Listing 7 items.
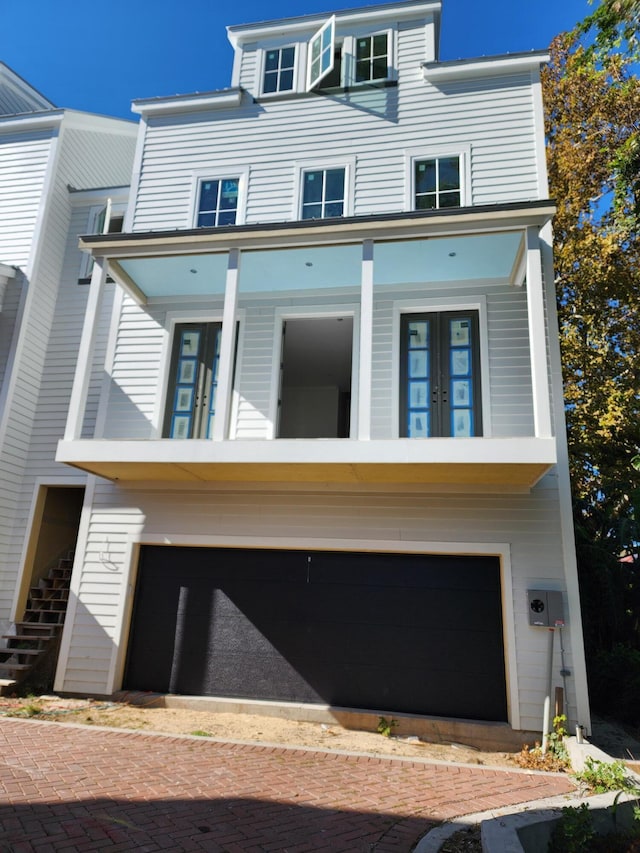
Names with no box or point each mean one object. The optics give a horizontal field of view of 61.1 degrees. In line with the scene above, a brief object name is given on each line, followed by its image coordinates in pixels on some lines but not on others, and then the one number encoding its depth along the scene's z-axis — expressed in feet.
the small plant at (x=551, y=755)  18.67
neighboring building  30.53
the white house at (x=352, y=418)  22.54
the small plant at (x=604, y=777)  14.49
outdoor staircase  25.37
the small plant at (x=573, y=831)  10.90
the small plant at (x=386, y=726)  21.48
